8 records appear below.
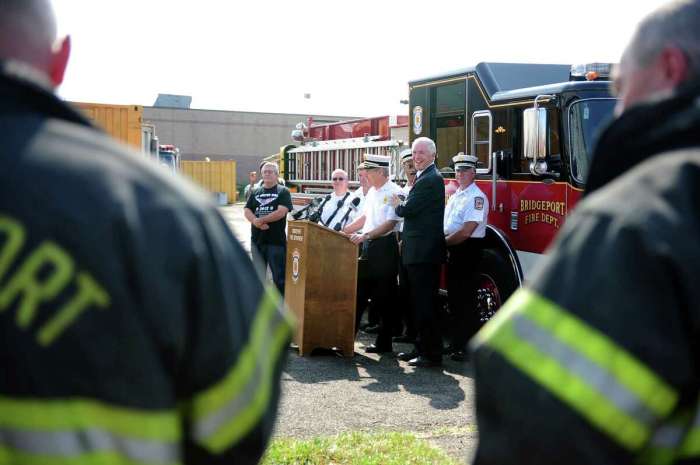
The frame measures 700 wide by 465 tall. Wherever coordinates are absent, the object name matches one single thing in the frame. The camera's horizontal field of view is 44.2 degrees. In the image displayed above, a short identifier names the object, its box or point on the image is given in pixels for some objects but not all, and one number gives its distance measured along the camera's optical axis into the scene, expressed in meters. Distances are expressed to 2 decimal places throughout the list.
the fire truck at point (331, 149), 11.20
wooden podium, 8.08
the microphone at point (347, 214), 10.20
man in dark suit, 7.75
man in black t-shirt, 10.17
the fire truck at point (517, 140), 7.37
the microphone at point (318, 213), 10.64
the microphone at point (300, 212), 11.52
